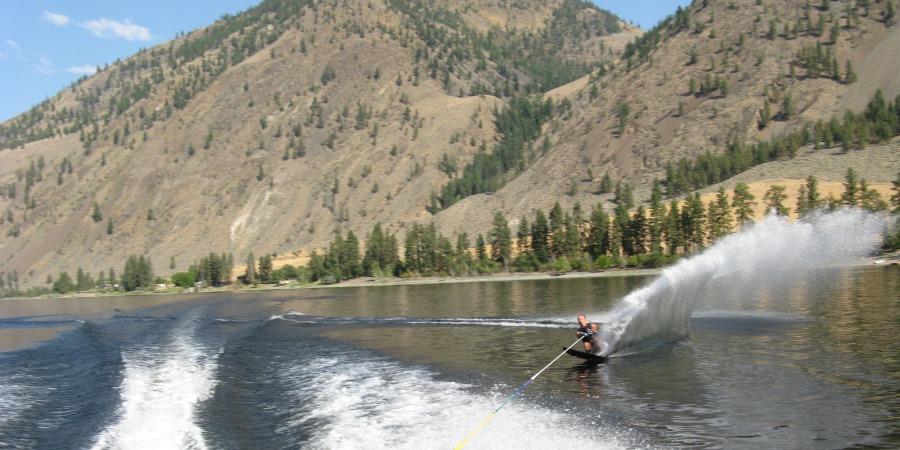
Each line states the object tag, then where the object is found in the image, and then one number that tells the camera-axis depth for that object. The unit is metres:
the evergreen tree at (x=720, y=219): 113.50
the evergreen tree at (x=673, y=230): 117.81
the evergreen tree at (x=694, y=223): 116.81
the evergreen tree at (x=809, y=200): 112.62
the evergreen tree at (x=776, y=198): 119.31
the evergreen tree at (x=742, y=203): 118.69
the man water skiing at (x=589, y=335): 36.22
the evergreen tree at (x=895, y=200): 101.89
